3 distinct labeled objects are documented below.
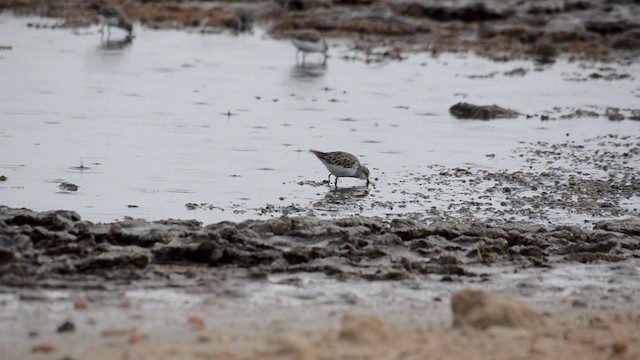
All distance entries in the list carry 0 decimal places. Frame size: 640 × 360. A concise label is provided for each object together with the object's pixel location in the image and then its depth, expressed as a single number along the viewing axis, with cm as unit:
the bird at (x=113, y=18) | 6194
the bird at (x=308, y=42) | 5569
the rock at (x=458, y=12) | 7812
